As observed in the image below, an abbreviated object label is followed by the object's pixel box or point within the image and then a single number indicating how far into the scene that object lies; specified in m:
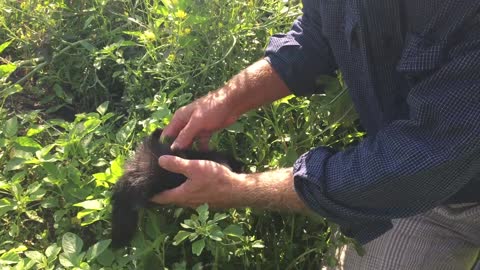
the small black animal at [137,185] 1.62
